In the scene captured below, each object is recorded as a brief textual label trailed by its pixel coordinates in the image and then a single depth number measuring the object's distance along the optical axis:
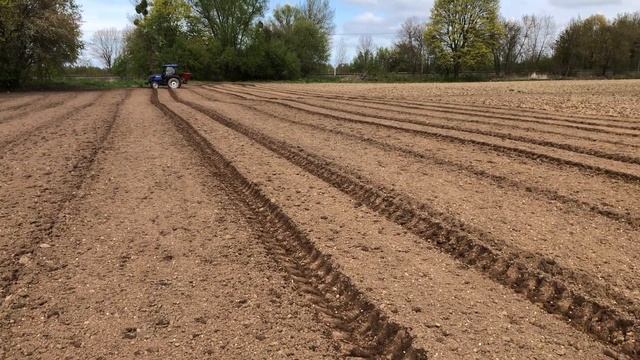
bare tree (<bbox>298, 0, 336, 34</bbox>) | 83.75
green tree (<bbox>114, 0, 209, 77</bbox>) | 55.25
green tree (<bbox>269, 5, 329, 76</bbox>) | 69.00
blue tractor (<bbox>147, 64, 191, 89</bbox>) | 33.25
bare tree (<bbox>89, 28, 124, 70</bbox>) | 99.11
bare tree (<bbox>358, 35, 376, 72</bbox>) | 75.81
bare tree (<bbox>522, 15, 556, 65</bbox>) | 80.21
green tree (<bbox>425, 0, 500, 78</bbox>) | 62.61
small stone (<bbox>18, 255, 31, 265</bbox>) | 4.49
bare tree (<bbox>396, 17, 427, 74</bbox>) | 72.19
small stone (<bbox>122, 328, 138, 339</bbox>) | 3.36
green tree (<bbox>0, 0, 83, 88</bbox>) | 30.16
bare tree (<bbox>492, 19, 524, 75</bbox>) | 70.22
